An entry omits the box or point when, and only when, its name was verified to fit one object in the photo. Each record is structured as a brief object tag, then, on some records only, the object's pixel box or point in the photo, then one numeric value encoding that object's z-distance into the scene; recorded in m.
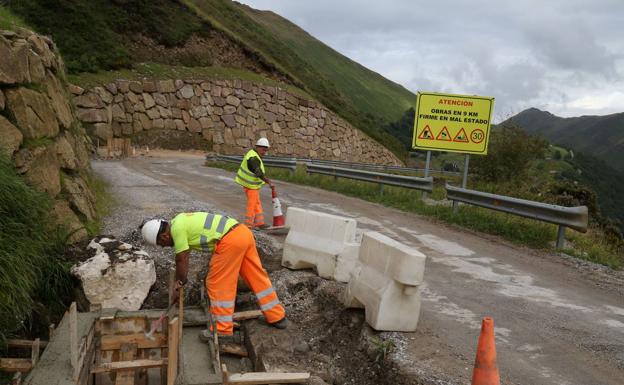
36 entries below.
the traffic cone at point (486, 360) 3.87
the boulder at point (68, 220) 7.14
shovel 6.16
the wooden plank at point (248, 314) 6.34
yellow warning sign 12.75
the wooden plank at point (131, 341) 6.23
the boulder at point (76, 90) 26.33
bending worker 5.60
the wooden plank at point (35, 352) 5.02
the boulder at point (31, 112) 7.18
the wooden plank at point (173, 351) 5.17
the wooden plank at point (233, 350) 6.09
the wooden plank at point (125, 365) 5.43
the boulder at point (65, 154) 8.15
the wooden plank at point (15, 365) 4.98
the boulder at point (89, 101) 26.74
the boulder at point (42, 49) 8.88
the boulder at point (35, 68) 7.99
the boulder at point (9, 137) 6.53
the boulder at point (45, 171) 6.96
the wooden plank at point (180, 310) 5.70
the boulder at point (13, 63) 7.05
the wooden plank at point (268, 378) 4.82
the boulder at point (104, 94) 27.81
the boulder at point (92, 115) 26.92
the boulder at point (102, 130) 27.23
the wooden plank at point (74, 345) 4.68
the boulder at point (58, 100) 8.82
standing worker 9.26
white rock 6.52
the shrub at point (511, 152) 18.34
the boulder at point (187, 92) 32.06
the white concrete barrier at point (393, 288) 5.13
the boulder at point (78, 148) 9.42
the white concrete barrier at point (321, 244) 6.78
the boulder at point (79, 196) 7.87
